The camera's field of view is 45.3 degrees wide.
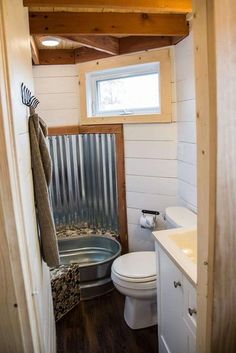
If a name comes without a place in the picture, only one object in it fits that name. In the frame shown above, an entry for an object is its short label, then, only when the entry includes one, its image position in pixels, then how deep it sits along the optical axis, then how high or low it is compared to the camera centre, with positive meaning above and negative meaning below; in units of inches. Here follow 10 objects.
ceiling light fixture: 93.6 +32.2
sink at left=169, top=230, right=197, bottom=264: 65.1 -25.5
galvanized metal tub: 113.3 -46.9
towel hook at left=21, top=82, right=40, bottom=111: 45.1 +7.0
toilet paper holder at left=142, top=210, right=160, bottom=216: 105.2 -29.4
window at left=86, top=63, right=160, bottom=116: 103.1 +16.5
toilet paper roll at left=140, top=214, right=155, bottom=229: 103.5 -32.3
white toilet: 78.2 -40.2
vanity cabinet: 49.6 -35.0
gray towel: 50.3 -8.8
